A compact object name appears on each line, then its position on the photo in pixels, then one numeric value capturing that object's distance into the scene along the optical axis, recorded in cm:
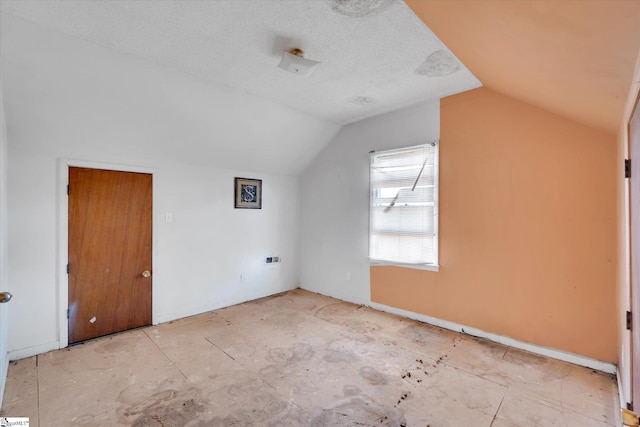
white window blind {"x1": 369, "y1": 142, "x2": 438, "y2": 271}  337
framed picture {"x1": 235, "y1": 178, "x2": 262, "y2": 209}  417
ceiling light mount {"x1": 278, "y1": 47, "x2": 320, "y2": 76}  217
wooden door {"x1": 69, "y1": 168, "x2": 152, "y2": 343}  292
